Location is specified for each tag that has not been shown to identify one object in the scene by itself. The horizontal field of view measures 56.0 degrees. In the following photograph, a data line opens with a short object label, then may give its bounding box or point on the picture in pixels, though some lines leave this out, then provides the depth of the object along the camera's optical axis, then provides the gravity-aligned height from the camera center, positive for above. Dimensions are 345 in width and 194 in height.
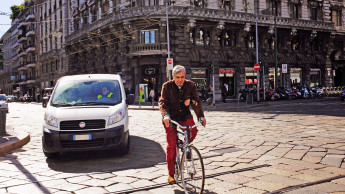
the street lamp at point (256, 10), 26.37 +6.62
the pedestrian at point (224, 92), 24.59 -0.42
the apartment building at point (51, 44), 43.79 +6.90
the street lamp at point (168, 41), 23.44 +3.49
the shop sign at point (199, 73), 26.41 +1.14
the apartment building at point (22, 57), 57.94 +7.00
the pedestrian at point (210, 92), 22.67 -0.37
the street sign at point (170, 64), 22.25 +1.63
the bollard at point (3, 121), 8.55 -0.80
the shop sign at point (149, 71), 26.38 +1.40
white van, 5.75 -0.63
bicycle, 3.56 -0.91
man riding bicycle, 3.99 -0.22
